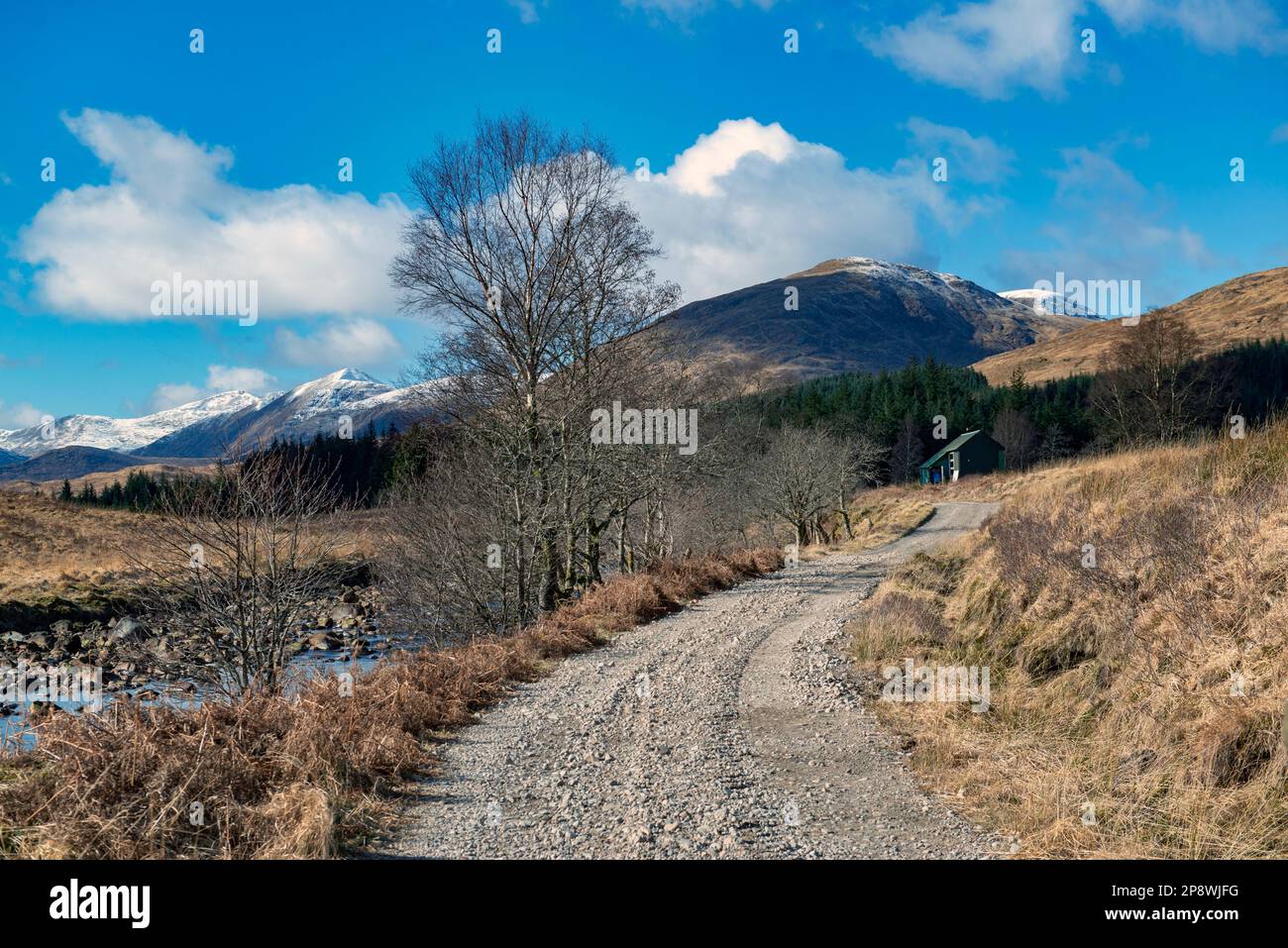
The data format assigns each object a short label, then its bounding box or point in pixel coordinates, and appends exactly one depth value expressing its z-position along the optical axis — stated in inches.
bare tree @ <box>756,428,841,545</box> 1630.2
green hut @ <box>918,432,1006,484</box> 2920.8
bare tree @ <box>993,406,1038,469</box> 3053.6
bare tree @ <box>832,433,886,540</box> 1802.4
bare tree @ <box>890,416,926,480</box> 3248.0
